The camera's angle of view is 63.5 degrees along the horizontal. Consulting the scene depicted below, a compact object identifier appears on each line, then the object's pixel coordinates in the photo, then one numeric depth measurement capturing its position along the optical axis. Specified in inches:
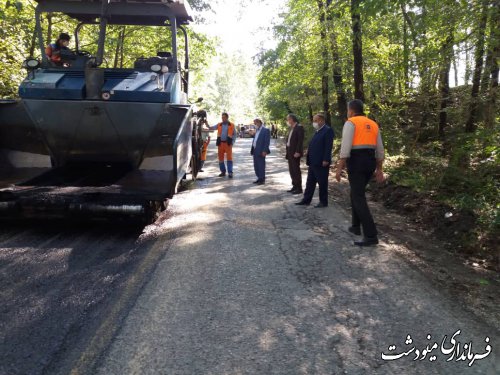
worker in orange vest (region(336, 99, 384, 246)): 200.8
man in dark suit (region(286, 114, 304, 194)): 339.0
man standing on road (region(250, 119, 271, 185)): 393.4
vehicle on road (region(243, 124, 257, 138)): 1662.2
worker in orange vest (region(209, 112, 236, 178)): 433.4
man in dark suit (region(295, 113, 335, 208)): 296.0
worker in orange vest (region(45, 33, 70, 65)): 263.6
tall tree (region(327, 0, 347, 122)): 548.6
